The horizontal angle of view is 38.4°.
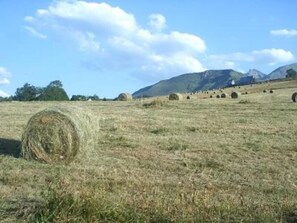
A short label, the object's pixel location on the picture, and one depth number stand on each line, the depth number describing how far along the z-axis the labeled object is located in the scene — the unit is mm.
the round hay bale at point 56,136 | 10164
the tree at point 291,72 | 107187
